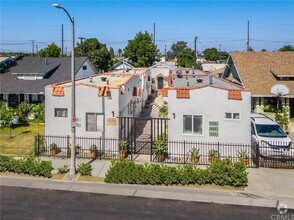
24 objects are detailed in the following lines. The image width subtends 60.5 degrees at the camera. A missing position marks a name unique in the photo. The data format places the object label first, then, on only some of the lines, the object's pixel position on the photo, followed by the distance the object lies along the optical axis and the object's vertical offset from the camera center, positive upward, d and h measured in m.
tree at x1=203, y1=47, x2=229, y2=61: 84.84 +18.51
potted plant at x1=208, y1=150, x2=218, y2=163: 13.62 -2.63
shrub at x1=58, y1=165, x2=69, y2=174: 12.31 -3.05
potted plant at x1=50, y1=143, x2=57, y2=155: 14.77 -2.43
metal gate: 15.18 -1.96
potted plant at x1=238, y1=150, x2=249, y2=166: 13.22 -2.63
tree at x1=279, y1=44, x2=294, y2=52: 54.88 +13.12
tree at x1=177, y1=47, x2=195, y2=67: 54.67 +11.18
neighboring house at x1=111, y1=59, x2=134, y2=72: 41.64 +7.14
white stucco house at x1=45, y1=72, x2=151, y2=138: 14.87 -0.09
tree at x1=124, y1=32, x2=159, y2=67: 47.77 +10.88
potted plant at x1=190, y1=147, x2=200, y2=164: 13.68 -2.65
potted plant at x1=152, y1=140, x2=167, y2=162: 13.89 -2.34
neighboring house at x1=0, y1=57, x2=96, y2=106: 23.67 +3.28
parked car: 13.22 -1.82
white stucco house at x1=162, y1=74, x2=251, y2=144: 13.98 -0.38
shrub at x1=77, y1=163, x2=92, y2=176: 12.07 -2.99
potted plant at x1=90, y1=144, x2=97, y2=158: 14.42 -2.49
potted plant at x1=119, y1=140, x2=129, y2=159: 14.26 -2.39
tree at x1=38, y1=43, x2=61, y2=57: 42.69 +9.71
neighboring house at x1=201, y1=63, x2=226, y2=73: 55.29 +9.31
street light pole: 11.69 -0.94
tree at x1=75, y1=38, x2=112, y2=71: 46.84 +10.38
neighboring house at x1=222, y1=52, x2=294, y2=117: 21.12 +2.89
